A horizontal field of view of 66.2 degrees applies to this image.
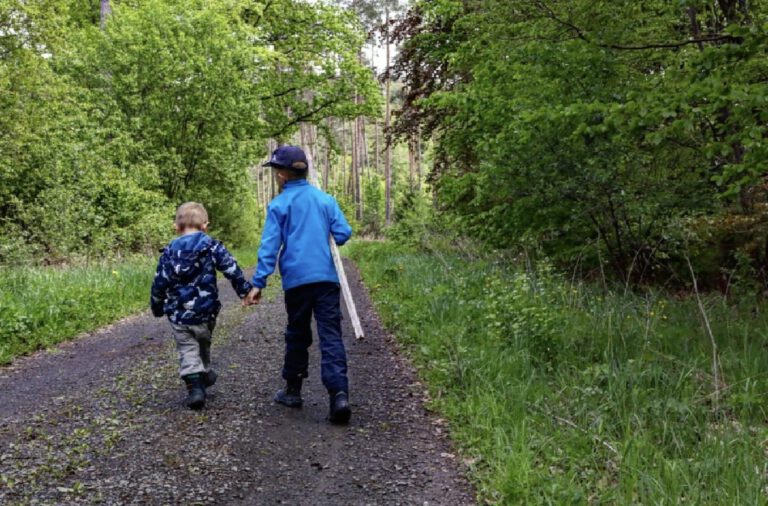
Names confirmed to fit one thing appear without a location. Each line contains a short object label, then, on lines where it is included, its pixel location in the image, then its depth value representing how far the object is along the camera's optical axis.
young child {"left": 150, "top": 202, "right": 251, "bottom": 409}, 4.79
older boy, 4.51
